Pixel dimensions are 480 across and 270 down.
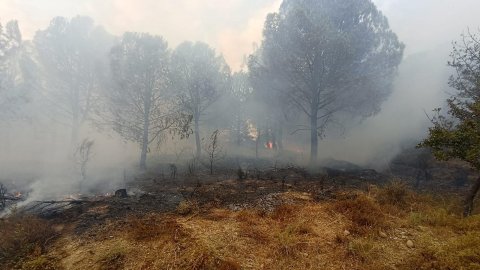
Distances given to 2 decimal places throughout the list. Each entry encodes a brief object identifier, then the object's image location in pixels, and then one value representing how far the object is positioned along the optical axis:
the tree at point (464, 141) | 7.32
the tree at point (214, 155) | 20.84
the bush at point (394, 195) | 8.93
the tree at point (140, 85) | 17.05
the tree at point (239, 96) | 27.61
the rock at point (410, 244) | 6.13
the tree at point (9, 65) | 20.92
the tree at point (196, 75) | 20.54
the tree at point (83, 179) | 12.44
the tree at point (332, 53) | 16.17
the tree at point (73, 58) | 19.89
